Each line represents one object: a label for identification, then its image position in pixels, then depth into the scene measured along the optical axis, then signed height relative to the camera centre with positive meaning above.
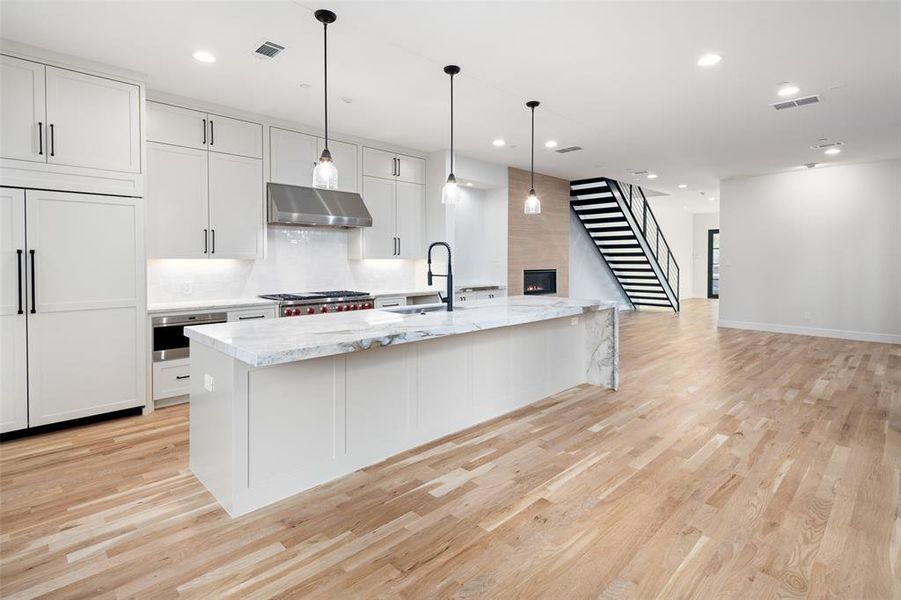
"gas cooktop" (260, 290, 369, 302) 5.04 -0.04
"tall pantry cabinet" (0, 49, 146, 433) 3.34 +0.34
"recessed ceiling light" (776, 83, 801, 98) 4.15 +1.80
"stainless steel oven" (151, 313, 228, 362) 4.07 -0.38
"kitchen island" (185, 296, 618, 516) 2.34 -0.58
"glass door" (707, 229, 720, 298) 14.37 +0.95
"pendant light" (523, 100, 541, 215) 4.27 +0.78
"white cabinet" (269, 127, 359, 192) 5.03 +1.49
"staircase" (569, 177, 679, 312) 9.07 +1.19
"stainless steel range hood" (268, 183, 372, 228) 4.89 +0.91
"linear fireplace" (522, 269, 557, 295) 7.99 +0.20
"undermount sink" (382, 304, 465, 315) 3.74 -0.14
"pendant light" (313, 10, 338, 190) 2.92 +0.75
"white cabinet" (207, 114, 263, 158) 4.59 +1.54
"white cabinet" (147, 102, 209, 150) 4.23 +1.51
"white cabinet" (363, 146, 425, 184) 5.90 +1.63
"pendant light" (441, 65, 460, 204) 3.74 +0.81
